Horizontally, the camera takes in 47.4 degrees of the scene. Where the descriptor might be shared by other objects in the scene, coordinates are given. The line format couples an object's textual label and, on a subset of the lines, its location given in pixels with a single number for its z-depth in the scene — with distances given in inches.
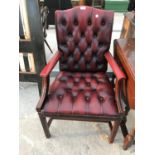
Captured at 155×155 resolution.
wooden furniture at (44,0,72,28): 83.9
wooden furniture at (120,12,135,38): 69.3
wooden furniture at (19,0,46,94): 57.3
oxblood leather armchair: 50.4
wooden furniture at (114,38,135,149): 50.6
